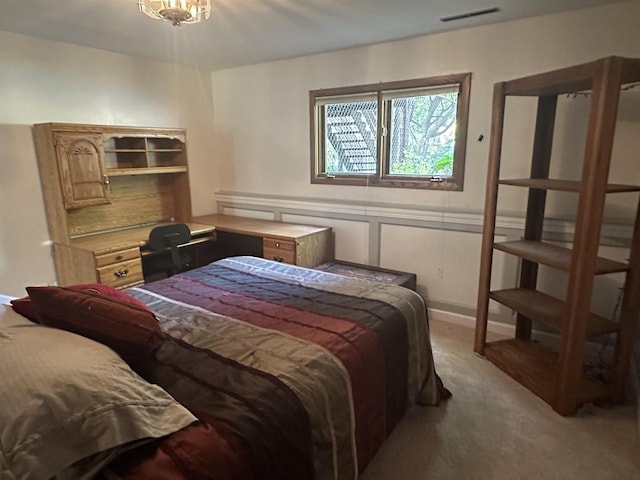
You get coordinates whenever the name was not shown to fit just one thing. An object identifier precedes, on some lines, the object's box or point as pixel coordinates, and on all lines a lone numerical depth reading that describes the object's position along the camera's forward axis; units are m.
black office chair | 3.07
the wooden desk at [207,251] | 2.88
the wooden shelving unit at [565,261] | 1.81
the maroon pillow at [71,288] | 1.39
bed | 1.05
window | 3.01
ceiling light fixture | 1.69
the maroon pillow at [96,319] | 1.27
